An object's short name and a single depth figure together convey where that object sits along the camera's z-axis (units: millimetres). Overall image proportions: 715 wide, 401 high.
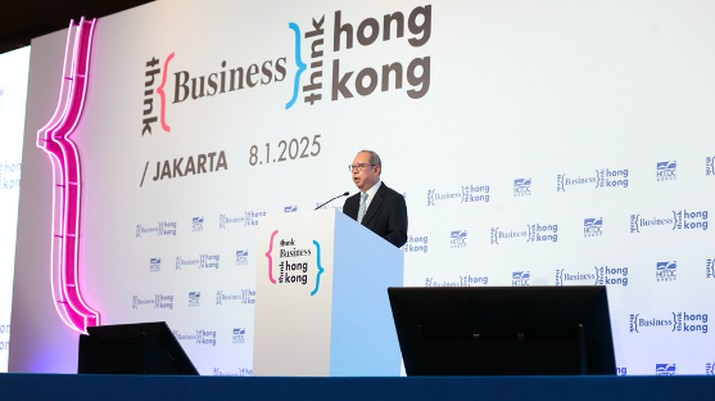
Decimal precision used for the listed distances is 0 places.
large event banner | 5594
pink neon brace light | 8797
